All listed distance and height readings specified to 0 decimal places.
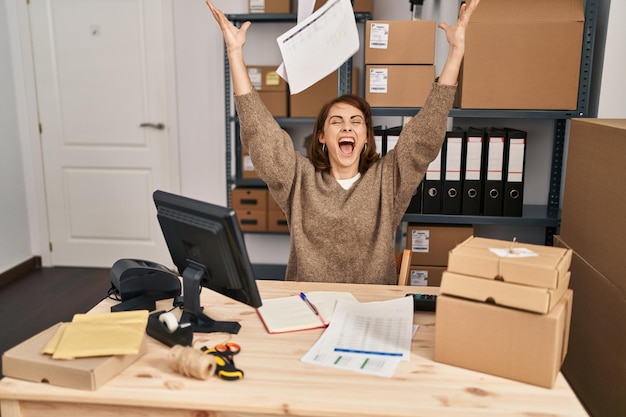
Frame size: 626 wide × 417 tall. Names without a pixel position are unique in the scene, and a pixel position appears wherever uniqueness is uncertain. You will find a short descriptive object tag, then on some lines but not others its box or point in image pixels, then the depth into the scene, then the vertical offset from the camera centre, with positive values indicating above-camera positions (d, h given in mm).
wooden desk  1036 -554
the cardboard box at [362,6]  3221 +517
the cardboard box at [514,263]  1091 -322
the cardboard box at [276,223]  3500 -763
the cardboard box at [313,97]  3189 +6
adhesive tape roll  1282 -504
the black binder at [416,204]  2648 -485
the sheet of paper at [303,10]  1852 +286
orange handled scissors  1132 -542
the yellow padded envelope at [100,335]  1142 -498
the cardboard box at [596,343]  1506 -688
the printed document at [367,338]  1193 -544
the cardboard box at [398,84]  2547 +64
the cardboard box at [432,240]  2674 -659
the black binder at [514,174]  2521 -335
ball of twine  1118 -519
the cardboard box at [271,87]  3258 +62
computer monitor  1230 -353
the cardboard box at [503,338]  1090 -471
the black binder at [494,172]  2535 -327
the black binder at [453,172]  2559 -331
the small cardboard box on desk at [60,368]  1097 -527
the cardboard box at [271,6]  3357 +540
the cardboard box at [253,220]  3494 -744
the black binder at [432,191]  2607 -423
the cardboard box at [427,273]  2666 -808
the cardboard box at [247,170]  3456 -436
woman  1778 -277
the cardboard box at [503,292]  1081 -377
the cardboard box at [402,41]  2510 +252
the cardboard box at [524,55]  2377 +185
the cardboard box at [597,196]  1489 -273
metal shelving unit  2387 -126
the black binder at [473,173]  2557 -334
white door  3793 -188
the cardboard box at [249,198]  3451 -603
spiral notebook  1380 -544
